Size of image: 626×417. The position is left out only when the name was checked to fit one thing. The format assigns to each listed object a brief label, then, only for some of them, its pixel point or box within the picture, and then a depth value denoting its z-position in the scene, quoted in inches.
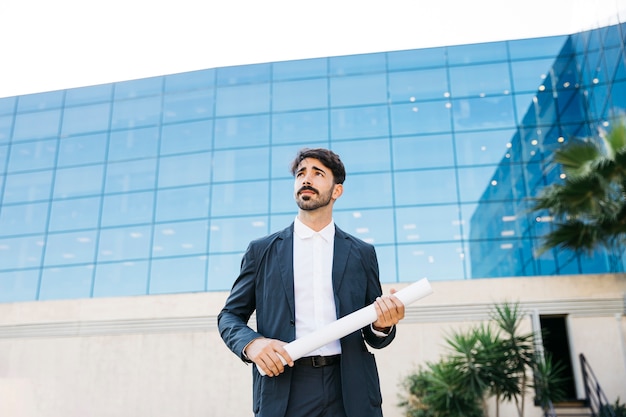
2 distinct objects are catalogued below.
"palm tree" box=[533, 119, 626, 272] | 362.0
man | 84.7
